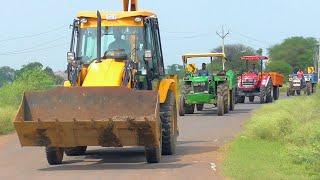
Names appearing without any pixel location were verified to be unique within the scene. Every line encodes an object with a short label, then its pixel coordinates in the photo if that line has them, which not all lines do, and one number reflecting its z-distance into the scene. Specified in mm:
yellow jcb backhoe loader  13109
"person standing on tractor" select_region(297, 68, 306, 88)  56650
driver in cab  15539
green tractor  30773
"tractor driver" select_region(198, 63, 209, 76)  31808
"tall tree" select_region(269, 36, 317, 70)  134875
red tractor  41094
